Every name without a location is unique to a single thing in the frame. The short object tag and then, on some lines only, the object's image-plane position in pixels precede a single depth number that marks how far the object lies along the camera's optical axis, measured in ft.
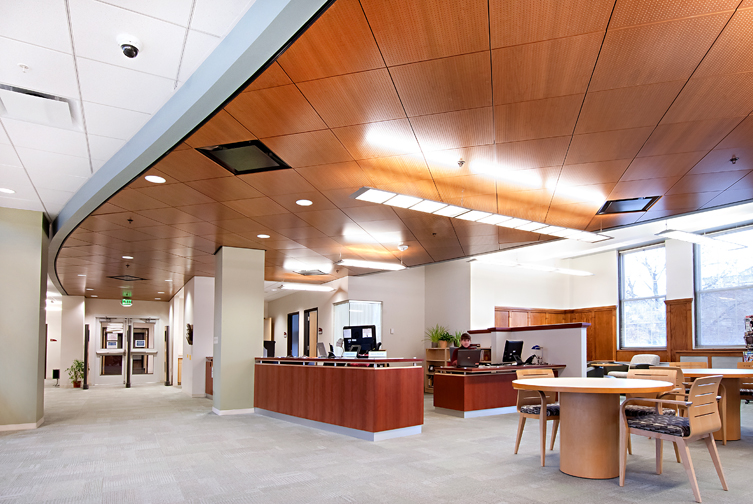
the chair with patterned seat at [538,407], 17.47
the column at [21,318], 25.17
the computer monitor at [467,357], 30.50
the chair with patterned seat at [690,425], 13.73
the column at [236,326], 31.30
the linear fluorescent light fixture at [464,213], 18.60
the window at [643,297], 45.57
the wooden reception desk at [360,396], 22.58
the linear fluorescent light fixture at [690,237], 26.21
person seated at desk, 30.96
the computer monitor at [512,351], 34.01
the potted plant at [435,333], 45.34
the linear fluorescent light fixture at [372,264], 32.39
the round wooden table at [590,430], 15.47
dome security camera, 11.52
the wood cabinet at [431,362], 45.06
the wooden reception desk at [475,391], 29.66
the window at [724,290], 39.32
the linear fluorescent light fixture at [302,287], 43.57
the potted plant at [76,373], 56.49
